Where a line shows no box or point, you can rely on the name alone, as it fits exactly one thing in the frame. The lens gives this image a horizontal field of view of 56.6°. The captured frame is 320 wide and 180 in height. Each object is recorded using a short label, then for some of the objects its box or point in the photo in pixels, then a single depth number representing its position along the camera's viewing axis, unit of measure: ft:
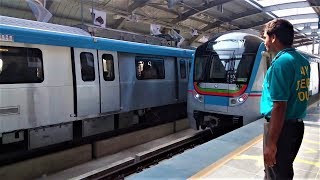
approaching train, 25.64
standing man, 7.92
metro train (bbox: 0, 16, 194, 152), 19.12
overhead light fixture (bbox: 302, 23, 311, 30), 82.70
